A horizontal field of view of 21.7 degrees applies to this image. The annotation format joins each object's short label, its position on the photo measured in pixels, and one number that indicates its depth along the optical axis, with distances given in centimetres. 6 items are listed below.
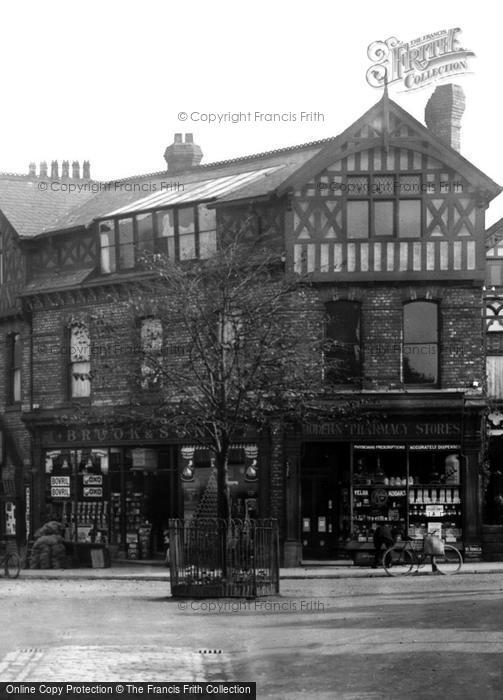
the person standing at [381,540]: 2883
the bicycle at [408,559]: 2756
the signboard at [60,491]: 3500
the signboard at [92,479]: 3441
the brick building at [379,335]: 3073
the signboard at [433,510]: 3086
